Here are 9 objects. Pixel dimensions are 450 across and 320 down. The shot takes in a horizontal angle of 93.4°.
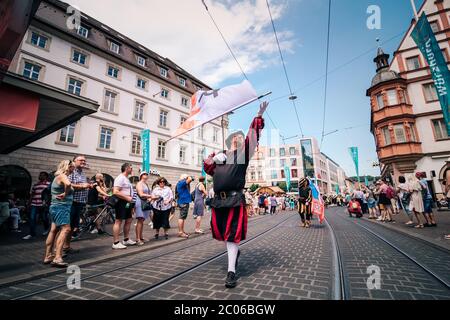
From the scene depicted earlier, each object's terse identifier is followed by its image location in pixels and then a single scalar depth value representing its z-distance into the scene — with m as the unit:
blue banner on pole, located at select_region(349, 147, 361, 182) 24.27
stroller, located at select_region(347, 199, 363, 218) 12.77
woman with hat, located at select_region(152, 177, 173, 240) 6.21
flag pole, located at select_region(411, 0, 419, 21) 7.26
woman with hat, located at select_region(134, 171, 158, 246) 5.69
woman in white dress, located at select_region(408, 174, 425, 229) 7.02
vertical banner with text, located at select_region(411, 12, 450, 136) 6.40
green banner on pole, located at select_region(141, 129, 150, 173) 15.25
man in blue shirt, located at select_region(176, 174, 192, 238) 6.73
